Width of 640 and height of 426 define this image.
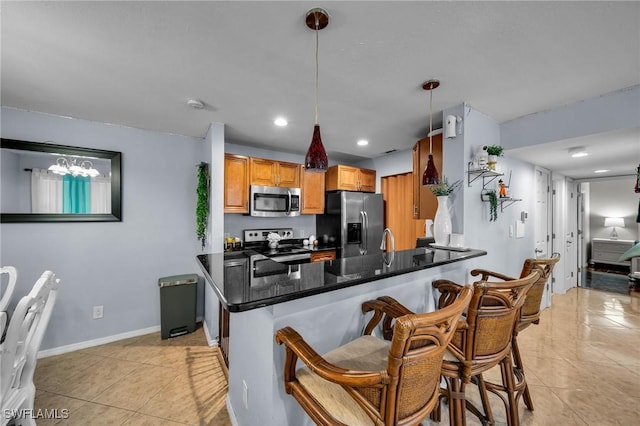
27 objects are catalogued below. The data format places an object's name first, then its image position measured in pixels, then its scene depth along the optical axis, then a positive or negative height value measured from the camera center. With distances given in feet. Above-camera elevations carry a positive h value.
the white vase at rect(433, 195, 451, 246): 7.57 -0.33
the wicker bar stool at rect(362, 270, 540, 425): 4.35 -2.10
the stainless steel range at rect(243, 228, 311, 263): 11.47 -1.76
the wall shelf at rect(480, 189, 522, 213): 8.34 +0.40
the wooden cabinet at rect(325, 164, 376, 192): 13.99 +1.86
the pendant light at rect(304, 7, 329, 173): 5.10 +1.08
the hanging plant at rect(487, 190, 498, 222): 8.18 +0.25
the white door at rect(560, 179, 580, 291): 15.15 -1.68
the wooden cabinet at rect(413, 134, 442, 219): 8.87 +1.20
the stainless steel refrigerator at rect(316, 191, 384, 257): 13.21 -0.52
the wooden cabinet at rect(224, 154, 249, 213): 11.21 +1.26
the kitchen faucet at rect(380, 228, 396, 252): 13.61 -1.76
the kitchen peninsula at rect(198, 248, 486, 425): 3.79 -1.63
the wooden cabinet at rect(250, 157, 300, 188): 11.93 +1.88
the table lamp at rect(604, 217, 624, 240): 20.98 -0.93
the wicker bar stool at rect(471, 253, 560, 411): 5.91 -2.18
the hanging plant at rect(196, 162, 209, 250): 9.81 +0.46
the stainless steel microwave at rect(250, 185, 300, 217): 11.75 +0.51
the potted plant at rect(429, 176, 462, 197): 7.59 +0.72
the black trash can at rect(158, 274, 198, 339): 9.68 -3.55
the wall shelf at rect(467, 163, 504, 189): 7.71 +1.15
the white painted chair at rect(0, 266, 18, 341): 6.20 -1.79
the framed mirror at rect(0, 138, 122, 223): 8.16 +0.98
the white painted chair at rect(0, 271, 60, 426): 4.35 -2.51
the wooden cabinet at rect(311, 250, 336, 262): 12.33 -2.11
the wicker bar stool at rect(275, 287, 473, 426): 2.83 -1.99
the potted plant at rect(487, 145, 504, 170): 7.61 +1.74
